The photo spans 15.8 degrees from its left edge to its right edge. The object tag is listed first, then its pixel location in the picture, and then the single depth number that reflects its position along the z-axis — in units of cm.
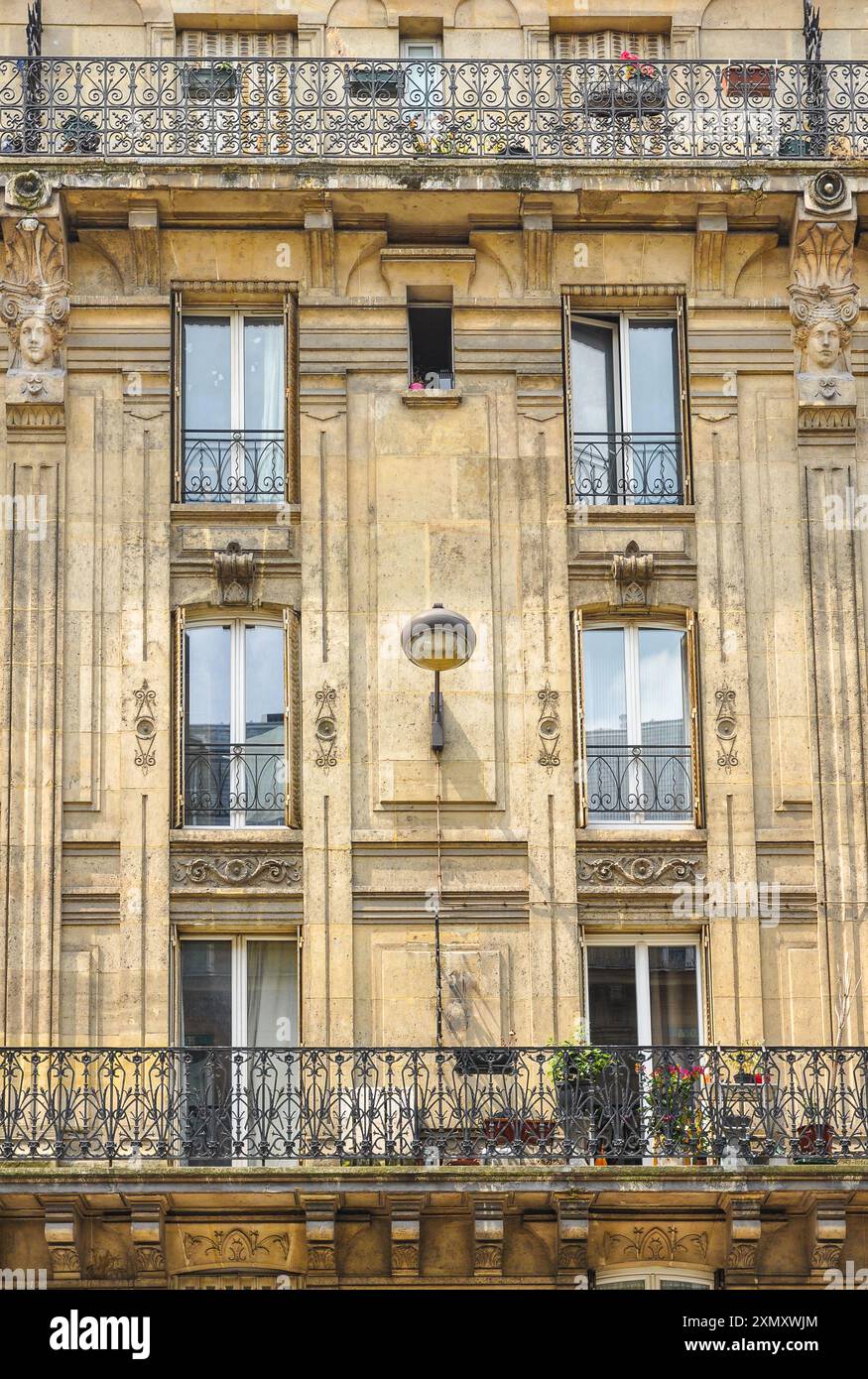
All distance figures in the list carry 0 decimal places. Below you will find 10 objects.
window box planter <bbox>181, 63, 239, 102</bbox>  3031
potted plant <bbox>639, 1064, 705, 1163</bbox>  2658
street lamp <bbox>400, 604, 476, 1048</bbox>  2766
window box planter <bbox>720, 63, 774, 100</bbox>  3020
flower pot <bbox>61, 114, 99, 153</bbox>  2967
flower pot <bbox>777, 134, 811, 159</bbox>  2995
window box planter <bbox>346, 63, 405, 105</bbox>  3039
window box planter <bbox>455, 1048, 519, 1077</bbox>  2711
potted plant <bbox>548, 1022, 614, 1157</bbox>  2642
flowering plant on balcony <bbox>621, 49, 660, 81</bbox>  3047
